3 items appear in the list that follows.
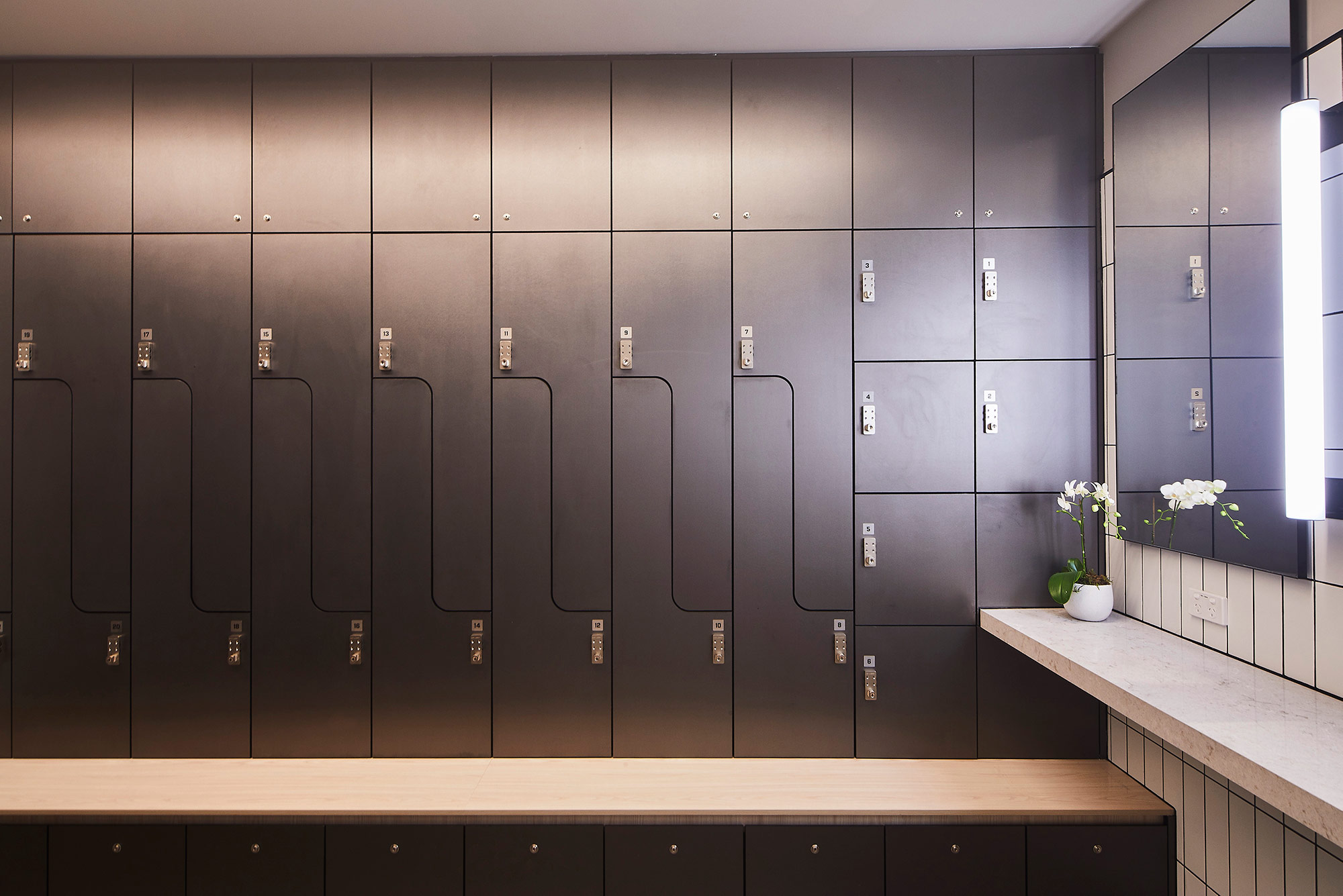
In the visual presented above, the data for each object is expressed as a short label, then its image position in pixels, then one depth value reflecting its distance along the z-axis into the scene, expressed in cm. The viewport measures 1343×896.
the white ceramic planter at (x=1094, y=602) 207
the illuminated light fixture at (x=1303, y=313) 145
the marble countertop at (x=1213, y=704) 114
